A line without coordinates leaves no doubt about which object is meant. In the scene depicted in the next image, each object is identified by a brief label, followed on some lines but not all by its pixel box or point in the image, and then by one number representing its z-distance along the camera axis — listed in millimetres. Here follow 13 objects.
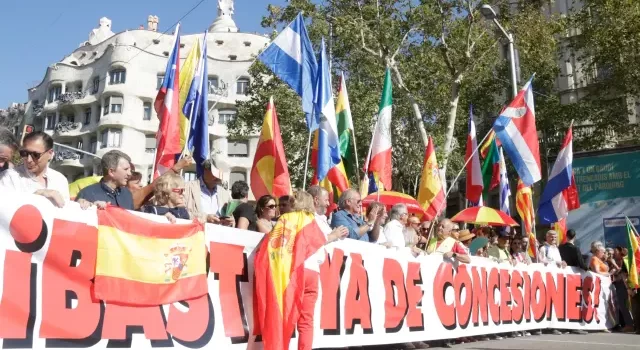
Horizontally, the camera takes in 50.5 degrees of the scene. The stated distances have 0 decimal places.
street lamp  18141
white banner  4555
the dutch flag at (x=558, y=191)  11773
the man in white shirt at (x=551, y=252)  11016
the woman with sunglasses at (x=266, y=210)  6555
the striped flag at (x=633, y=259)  11539
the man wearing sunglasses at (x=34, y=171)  4844
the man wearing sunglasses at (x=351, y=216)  7223
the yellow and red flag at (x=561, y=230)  13373
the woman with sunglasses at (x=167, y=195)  5742
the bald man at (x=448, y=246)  8680
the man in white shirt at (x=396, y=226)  8028
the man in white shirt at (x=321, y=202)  6207
